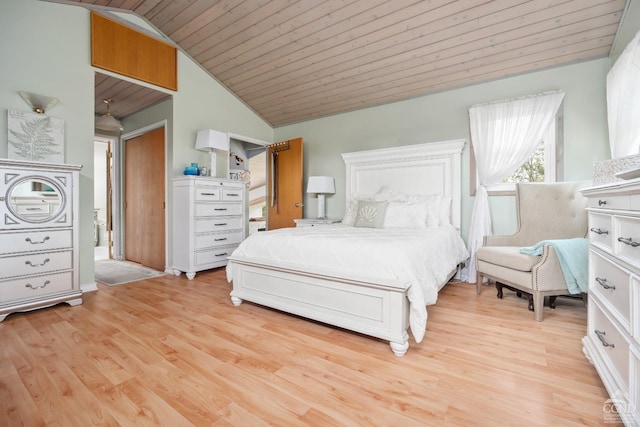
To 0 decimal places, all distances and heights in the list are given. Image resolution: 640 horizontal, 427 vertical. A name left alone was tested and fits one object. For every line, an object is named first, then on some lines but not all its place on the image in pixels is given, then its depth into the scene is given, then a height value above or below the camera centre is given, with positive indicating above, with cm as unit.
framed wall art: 269 +72
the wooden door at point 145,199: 420 +18
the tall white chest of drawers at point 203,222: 371 -15
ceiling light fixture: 389 +120
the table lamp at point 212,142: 398 +96
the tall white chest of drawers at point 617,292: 105 -35
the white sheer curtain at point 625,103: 215 +88
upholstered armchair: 228 -30
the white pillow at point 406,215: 326 -5
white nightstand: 431 -16
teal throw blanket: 218 -39
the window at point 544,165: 315 +53
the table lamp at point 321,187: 448 +38
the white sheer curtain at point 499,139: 313 +83
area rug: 362 -85
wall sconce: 276 +108
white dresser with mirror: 237 -21
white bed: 181 -46
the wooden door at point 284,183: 488 +49
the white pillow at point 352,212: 373 -1
